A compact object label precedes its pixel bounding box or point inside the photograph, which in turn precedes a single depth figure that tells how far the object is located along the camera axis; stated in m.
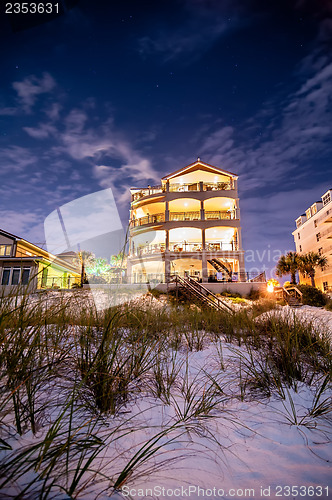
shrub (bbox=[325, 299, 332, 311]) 12.48
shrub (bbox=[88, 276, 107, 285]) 19.31
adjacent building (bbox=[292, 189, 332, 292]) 37.41
